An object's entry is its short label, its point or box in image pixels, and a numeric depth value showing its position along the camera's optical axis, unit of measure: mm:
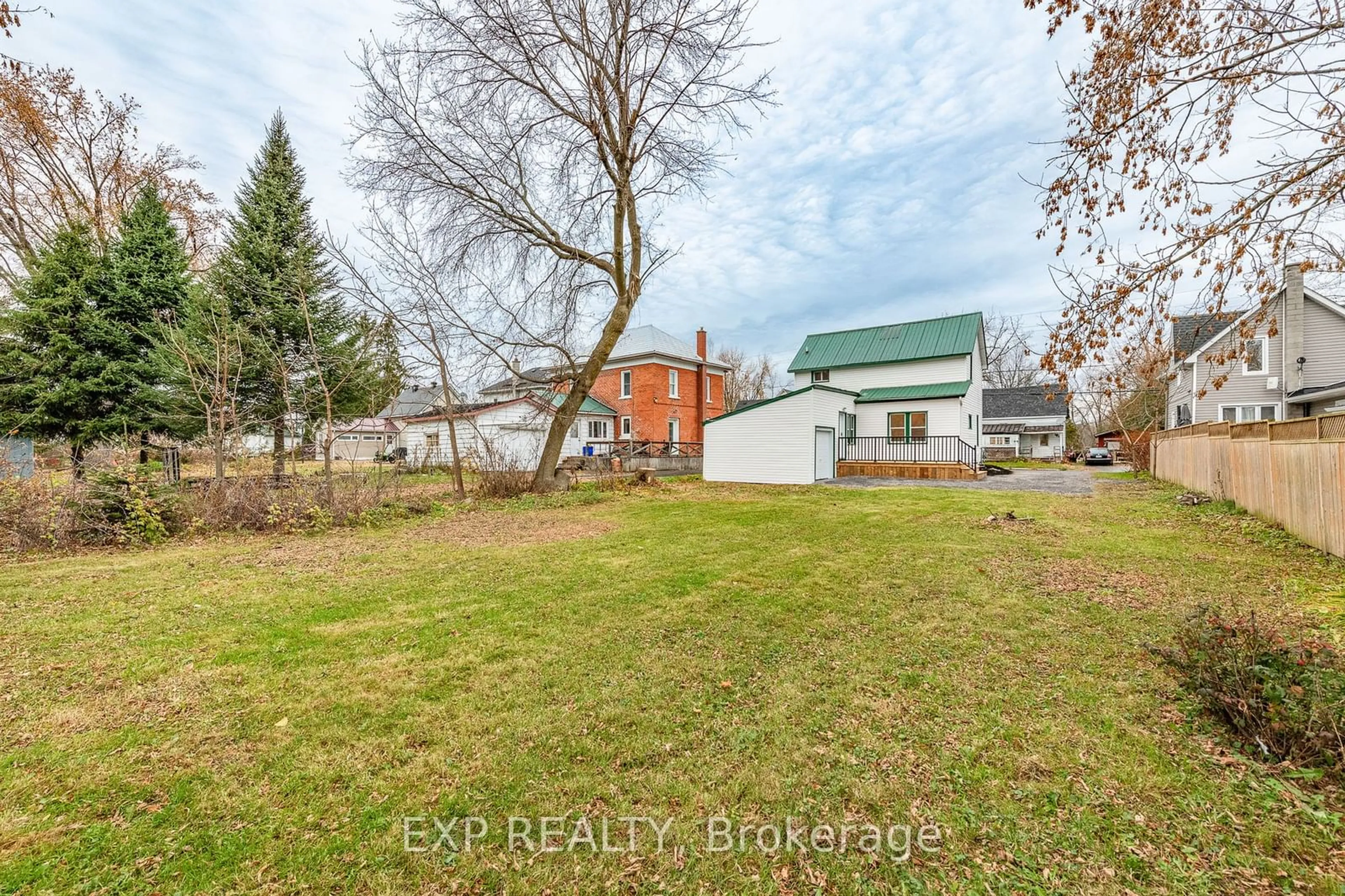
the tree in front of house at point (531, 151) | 11500
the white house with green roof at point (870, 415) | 17562
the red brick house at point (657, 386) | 26984
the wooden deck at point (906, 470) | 18109
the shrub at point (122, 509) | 7457
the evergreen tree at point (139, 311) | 14641
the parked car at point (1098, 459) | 29625
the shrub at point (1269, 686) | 2354
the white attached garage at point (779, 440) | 17203
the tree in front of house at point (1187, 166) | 3828
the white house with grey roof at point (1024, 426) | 38875
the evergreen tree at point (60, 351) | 13766
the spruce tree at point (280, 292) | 14500
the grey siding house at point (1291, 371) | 16094
